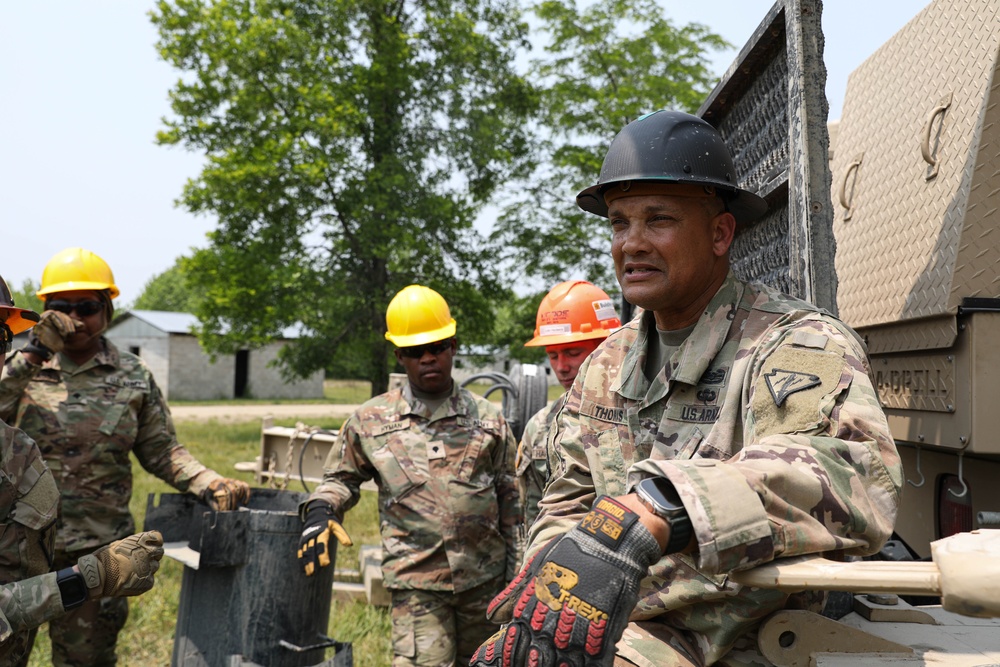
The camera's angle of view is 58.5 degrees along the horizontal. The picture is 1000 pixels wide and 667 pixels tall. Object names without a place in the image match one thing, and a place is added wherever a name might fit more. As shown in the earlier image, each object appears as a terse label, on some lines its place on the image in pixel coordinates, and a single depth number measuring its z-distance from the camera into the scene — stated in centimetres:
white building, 3762
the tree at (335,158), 1997
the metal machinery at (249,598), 409
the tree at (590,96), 1855
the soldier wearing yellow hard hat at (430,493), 430
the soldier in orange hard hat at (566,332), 466
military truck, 192
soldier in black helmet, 146
